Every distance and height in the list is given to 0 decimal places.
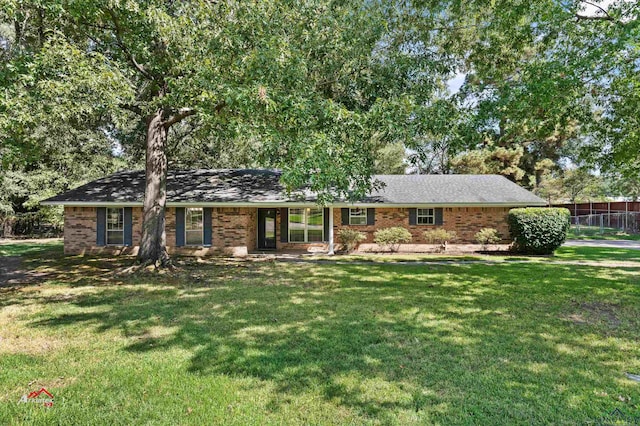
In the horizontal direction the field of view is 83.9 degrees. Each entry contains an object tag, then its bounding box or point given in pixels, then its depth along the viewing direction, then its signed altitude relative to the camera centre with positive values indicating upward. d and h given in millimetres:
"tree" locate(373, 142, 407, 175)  31922 +4919
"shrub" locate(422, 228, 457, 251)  15855 -1053
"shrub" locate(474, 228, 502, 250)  15602 -1021
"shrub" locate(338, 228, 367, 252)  15766 -1084
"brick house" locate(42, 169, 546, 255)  15422 +14
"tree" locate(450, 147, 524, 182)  27719 +4050
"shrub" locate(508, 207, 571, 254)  14305 -586
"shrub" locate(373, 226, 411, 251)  15773 -1001
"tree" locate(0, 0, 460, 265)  7133 +3431
